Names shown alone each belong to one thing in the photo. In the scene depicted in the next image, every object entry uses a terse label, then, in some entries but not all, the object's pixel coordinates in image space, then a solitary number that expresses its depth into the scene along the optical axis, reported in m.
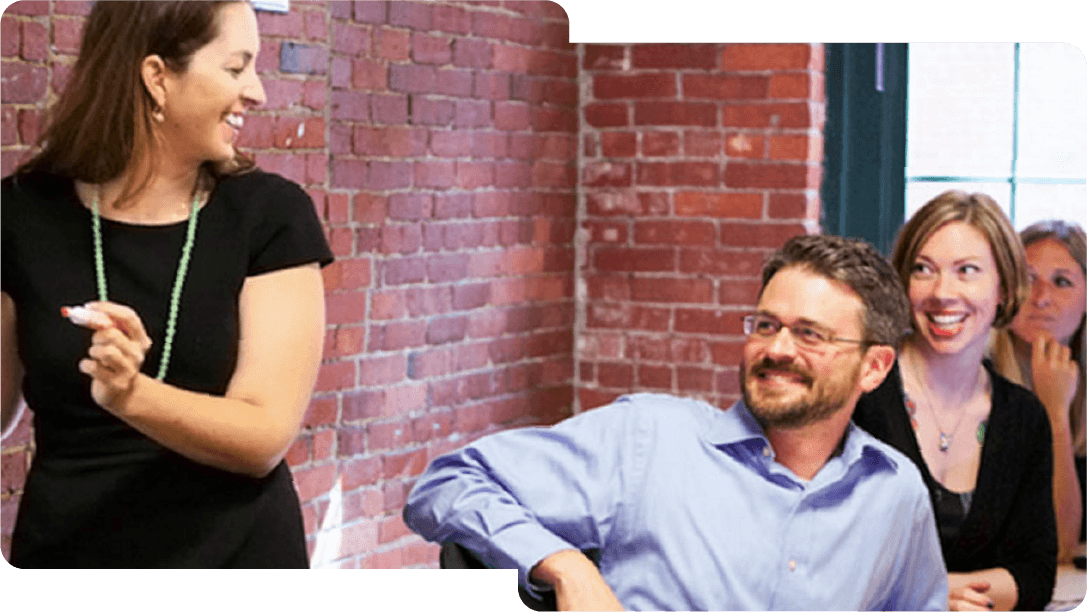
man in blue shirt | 2.50
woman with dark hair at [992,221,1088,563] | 2.61
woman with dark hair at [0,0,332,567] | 2.51
